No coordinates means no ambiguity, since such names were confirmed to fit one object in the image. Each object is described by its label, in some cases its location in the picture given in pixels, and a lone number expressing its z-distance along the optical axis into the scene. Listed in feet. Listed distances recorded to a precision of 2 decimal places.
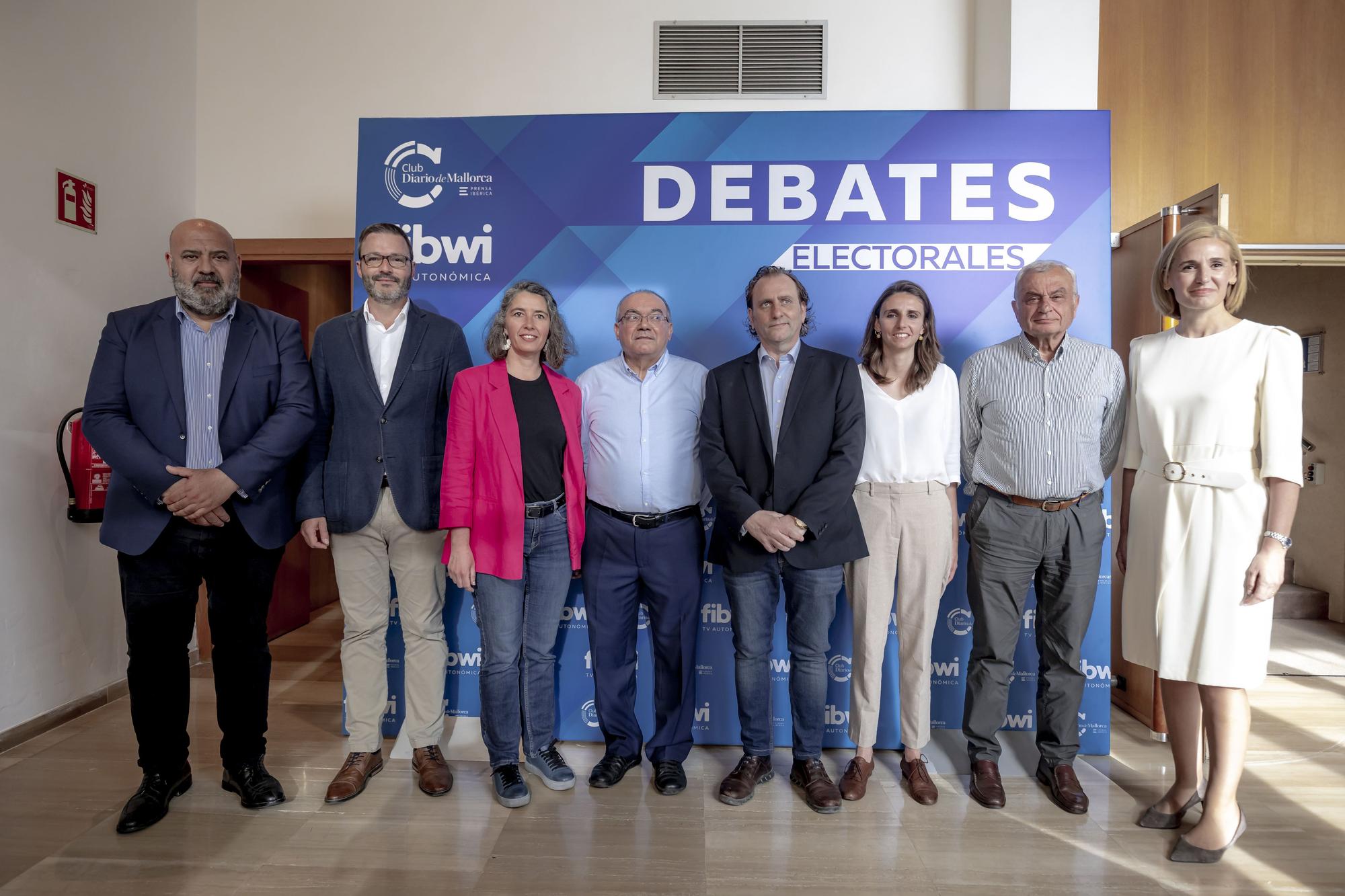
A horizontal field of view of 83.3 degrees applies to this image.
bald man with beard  8.13
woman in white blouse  9.04
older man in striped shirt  8.95
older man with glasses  9.16
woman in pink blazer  8.76
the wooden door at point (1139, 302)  10.97
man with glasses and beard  9.00
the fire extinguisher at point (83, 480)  10.89
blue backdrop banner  10.54
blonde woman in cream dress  7.72
